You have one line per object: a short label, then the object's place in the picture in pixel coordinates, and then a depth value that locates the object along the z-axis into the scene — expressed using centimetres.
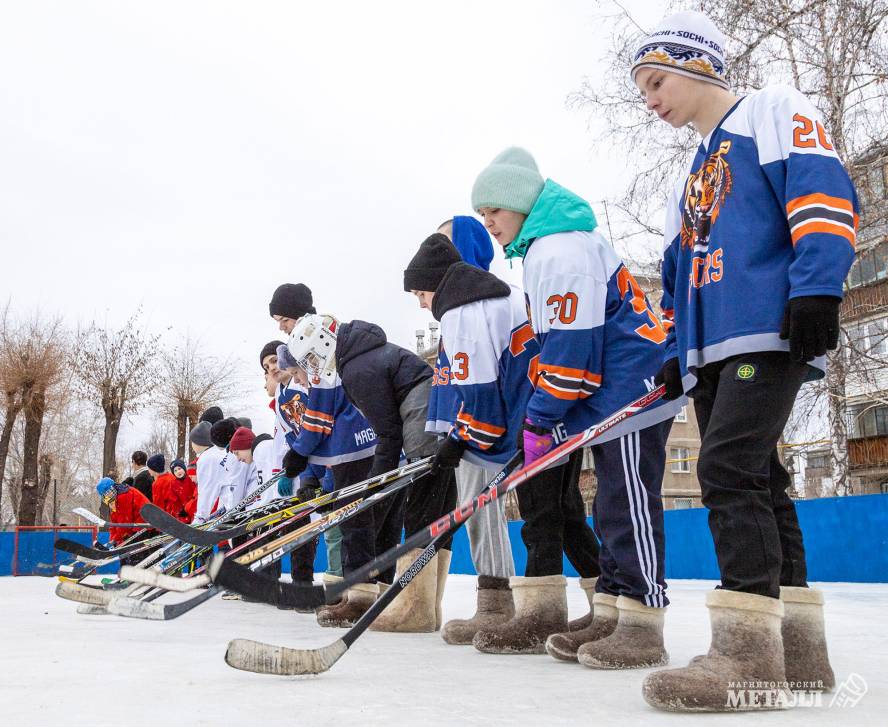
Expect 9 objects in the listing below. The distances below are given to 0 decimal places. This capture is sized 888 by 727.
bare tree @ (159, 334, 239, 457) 2664
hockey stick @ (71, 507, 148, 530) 760
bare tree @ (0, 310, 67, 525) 2105
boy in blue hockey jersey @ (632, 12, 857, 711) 196
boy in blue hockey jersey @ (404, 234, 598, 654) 313
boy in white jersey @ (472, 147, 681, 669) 271
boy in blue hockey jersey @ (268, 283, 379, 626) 500
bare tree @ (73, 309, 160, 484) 2527
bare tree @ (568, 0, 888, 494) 1204
